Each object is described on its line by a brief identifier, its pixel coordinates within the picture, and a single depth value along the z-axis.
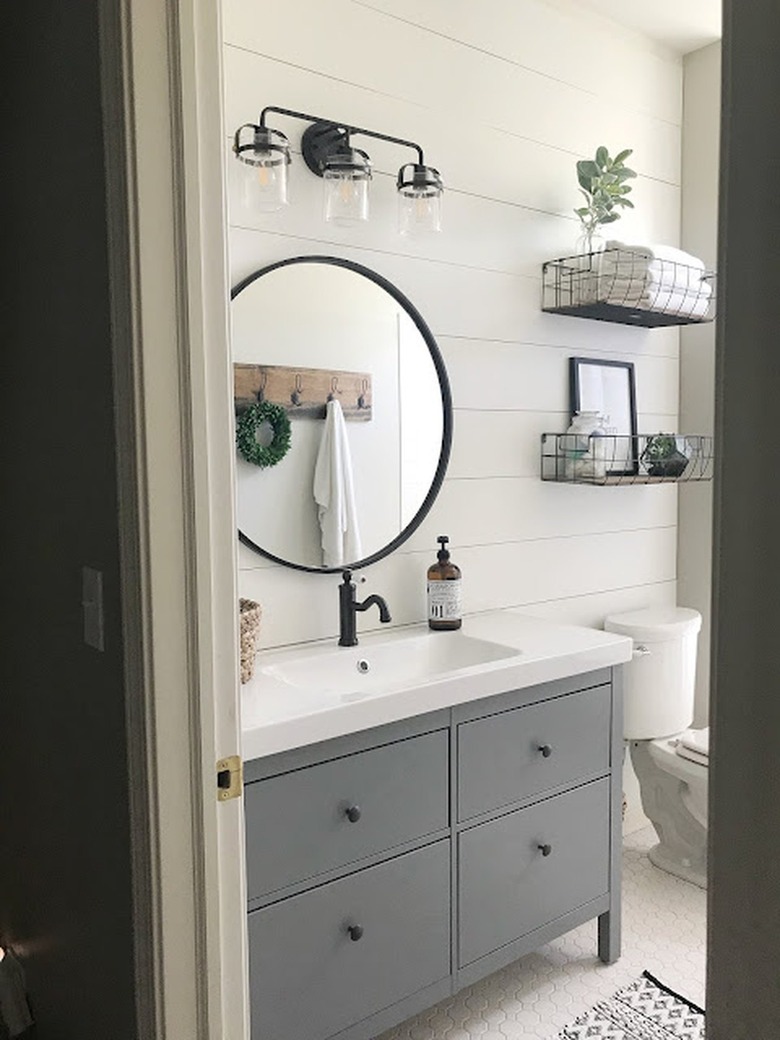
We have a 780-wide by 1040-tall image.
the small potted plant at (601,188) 2.67
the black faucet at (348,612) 2.20
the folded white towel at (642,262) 2.59
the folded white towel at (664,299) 2.58
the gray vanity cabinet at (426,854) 1.70
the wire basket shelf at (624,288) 2.59
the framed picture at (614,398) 2.81
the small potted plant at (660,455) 2.80
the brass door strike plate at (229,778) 1.20
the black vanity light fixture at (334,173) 2.00
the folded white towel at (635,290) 2.58
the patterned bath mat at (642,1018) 2.12
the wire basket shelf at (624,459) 2.69
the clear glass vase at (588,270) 2.61
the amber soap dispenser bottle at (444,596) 2.37
